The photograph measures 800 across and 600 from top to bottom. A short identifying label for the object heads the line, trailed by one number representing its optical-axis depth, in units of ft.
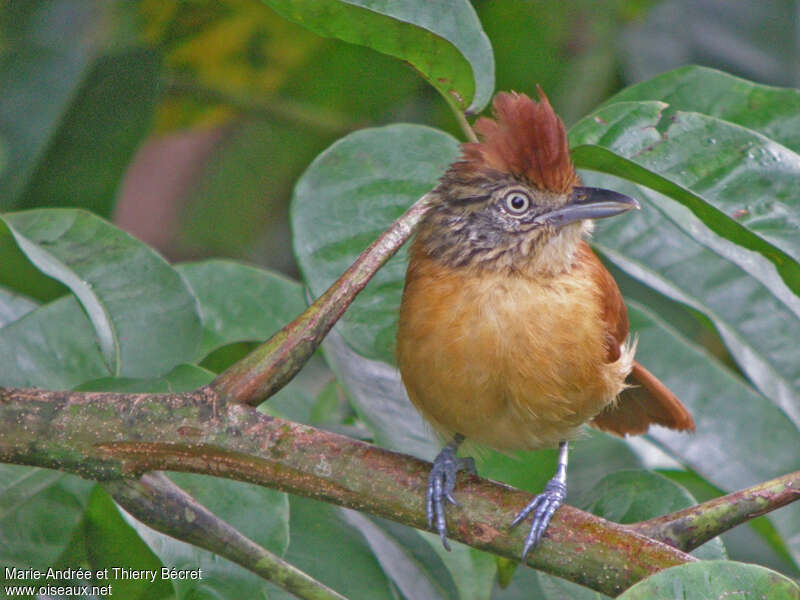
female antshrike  14.17
